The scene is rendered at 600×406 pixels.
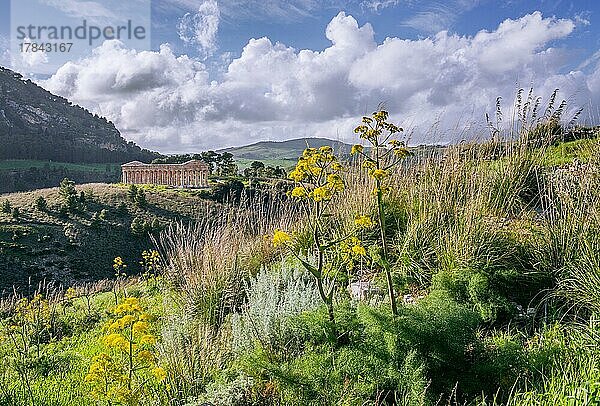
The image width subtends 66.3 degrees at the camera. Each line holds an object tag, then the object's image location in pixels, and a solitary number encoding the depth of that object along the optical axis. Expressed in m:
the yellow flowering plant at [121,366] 2.56
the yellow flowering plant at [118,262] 8.61
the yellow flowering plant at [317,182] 2.96
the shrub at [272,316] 3.51
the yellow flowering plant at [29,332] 4.34
